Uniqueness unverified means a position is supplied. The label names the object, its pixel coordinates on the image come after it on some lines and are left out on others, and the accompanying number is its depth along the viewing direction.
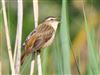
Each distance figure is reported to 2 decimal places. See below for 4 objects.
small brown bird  6.02
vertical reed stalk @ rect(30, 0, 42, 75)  5.77
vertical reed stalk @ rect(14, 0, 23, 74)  5.57
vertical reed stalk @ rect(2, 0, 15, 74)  5.66
